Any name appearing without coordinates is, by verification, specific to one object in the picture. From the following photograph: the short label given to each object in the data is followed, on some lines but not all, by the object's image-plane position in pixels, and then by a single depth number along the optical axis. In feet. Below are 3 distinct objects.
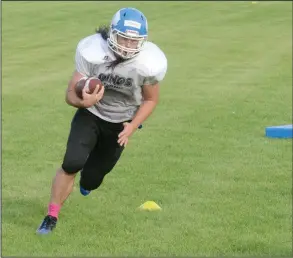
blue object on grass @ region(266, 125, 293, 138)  75.31
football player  46.47
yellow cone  52.60
